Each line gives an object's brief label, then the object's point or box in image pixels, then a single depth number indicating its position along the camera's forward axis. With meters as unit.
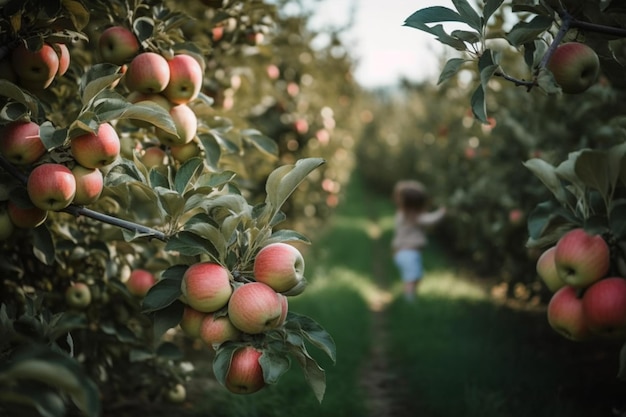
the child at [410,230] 6.01
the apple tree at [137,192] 1.41
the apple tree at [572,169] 1.23
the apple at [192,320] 1.53
